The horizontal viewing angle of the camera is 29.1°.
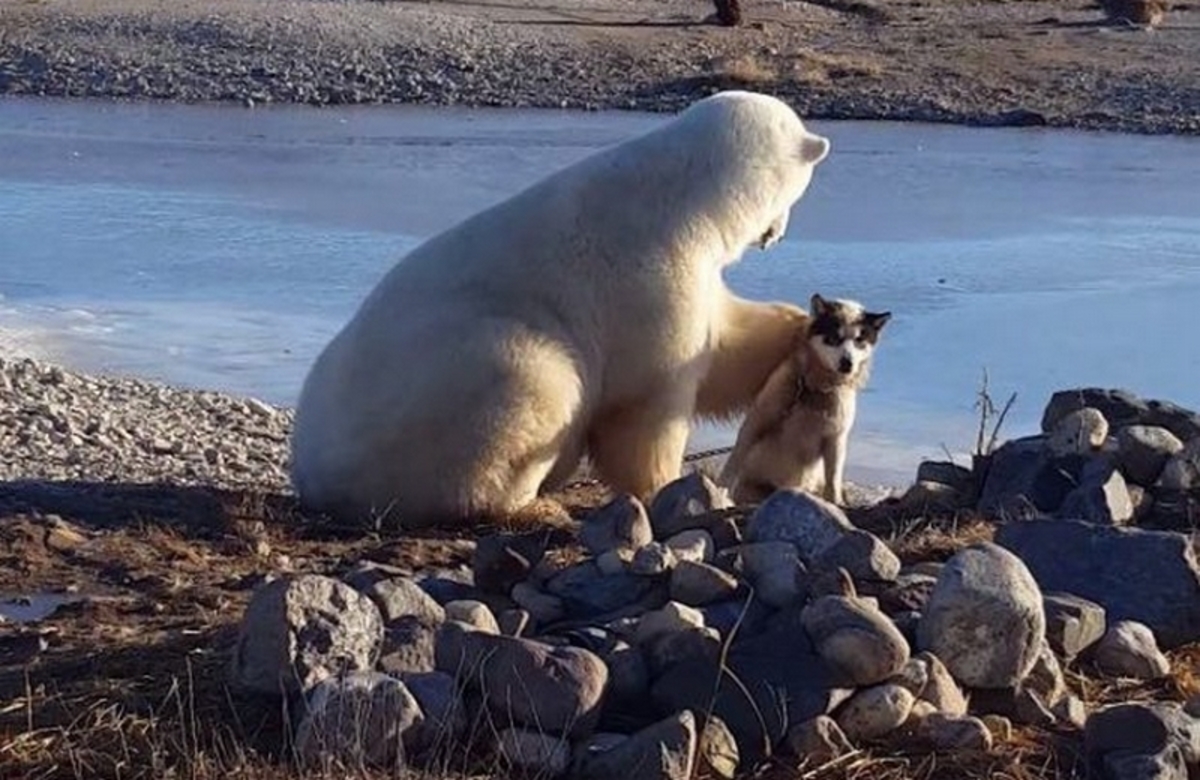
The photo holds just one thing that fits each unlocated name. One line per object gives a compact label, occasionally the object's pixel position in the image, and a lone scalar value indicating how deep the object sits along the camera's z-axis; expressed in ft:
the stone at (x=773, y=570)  17.88
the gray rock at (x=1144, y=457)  24.13
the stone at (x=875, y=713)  16.37
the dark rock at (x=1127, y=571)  19.19
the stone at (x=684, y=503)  21.84
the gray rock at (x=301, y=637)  16.22
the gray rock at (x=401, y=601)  17.58
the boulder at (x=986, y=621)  16.99
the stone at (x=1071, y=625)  18.15
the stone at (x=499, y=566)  19.21
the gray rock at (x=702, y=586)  18.10
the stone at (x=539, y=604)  18.26
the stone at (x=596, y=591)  18.45
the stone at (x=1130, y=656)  18.35
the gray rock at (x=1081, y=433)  24.70
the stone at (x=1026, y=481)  23.54
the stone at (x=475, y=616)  17.43
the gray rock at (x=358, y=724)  15.28
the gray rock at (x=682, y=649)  16.72
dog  26.66
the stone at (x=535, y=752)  15.65
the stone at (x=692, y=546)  19.26
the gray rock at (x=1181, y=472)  23.93
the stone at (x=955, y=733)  16.34
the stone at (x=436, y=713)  15.64
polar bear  26.02
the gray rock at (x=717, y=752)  15.71
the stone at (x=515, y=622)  17.70
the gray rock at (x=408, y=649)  16.52
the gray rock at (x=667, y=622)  17.11
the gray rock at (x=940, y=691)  16.79
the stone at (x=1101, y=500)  22.58
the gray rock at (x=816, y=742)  16.01
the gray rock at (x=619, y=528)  20.02
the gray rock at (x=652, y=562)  18.57
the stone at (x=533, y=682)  15.89
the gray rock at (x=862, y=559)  18.44
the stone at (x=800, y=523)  18.97
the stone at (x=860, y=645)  16.51
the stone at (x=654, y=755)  15.28
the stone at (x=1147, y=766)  15.61
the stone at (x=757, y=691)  16.16
